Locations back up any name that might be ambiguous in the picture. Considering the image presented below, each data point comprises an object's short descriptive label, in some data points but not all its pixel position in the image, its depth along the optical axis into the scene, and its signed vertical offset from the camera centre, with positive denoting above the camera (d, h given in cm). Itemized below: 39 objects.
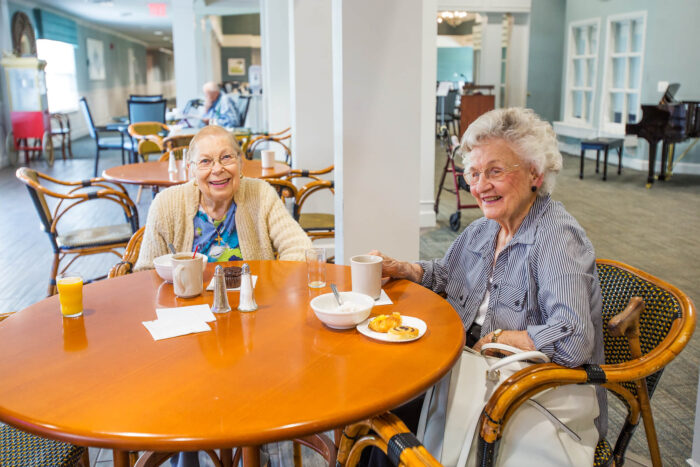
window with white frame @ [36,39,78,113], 1425 +81
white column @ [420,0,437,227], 540 -6
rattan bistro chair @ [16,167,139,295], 326 -71
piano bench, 855 -52
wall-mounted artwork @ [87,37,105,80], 1748 +143
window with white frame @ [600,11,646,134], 962 +59
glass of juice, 151 -45
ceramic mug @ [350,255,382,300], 162 -44
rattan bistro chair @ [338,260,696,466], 123 -59
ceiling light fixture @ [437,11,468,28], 1730 +260
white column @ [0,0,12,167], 1048 +36
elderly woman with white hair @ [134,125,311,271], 217 -38
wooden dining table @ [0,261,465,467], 104 -52
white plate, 137 -50
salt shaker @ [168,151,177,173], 386 -36
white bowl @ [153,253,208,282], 178 -46
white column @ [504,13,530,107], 1036 +81
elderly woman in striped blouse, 147 -42
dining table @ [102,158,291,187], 357 -40
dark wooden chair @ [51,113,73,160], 1076 -42
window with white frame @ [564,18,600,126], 1085 +67
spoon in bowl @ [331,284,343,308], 154 -46
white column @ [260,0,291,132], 725 +51
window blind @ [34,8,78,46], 1305 +182
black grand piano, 769 -21
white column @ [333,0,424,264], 276 -7
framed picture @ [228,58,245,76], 1859 +130
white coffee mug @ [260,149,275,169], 401 -34
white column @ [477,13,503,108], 1241 +116
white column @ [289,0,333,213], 459 +15
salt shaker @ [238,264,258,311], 157 -47
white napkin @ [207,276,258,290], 174 -50
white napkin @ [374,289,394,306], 162 -50
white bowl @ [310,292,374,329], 142 -48
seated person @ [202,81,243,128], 801 +0
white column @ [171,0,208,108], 1118 +102
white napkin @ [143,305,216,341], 143 -51
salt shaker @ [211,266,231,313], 155 -47
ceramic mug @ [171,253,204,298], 165 -45
